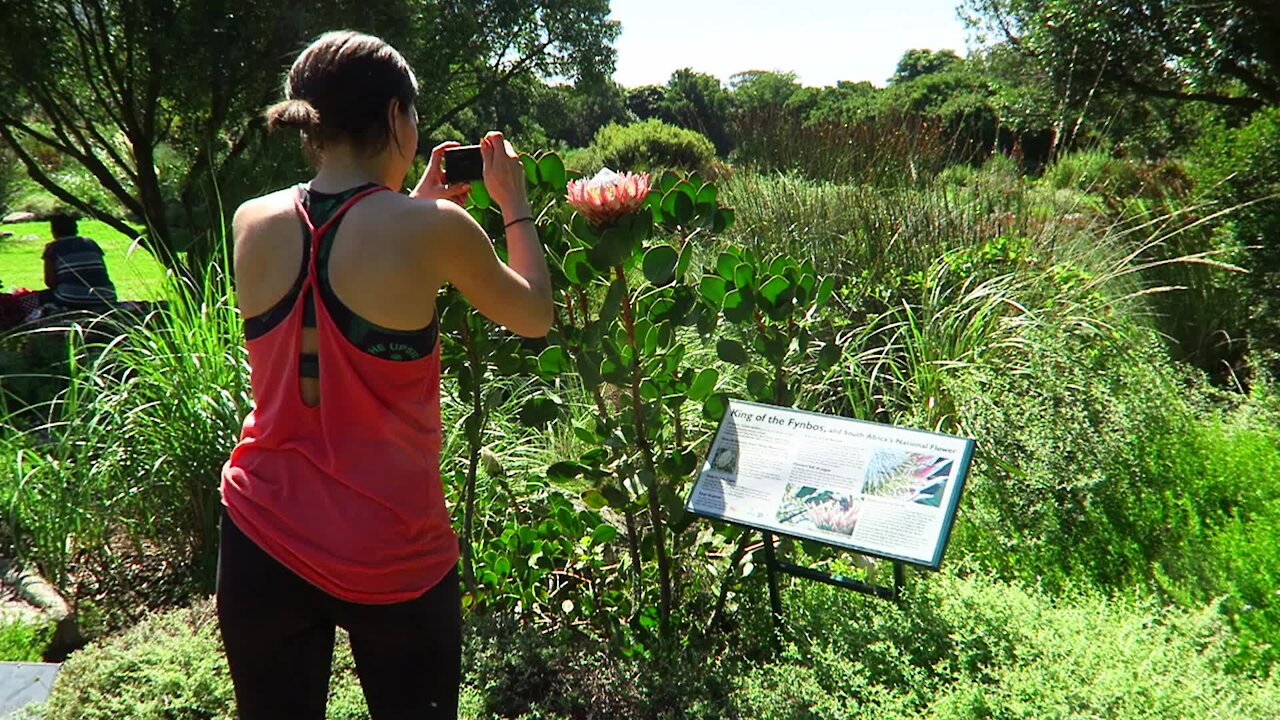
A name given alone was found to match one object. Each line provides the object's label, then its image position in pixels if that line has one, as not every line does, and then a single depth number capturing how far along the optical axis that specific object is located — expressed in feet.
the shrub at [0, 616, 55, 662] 10.09
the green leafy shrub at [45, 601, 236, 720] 8.73
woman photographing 4.98
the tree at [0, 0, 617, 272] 23.31
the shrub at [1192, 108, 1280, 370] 16.71
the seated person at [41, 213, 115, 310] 24.62
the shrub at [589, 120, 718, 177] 55.57
